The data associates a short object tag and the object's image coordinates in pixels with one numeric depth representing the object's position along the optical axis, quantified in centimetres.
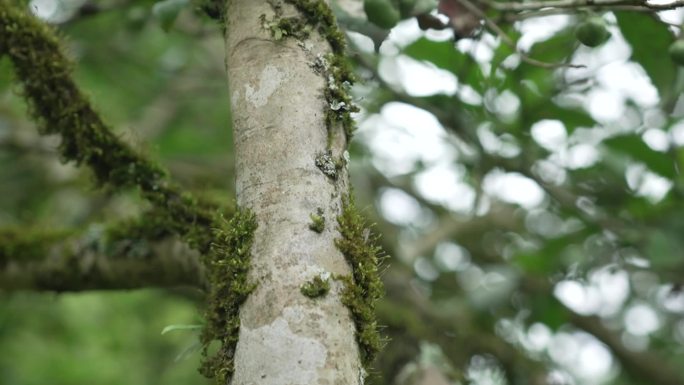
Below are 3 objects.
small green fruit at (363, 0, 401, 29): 213
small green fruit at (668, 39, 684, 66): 217
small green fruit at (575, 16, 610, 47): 211
